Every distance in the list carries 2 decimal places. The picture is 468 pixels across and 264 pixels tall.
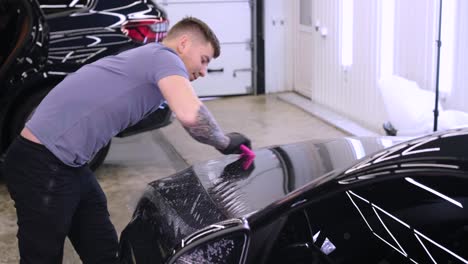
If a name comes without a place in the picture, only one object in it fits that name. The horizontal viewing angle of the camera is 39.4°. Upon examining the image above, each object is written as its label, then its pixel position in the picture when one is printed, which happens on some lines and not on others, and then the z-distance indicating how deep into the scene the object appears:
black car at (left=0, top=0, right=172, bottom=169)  4.90
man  2.60
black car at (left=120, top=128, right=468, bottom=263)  2.04
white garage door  8.98
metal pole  5.13
